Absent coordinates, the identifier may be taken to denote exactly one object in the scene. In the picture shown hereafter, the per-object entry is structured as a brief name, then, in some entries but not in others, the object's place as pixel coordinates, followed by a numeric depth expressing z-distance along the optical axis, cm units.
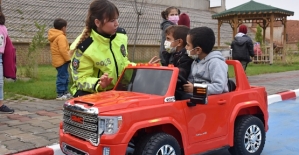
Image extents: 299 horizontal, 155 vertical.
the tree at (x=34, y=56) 1120
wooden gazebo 1959
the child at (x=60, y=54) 768
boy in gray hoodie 370
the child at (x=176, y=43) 407
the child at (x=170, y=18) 581
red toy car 299
